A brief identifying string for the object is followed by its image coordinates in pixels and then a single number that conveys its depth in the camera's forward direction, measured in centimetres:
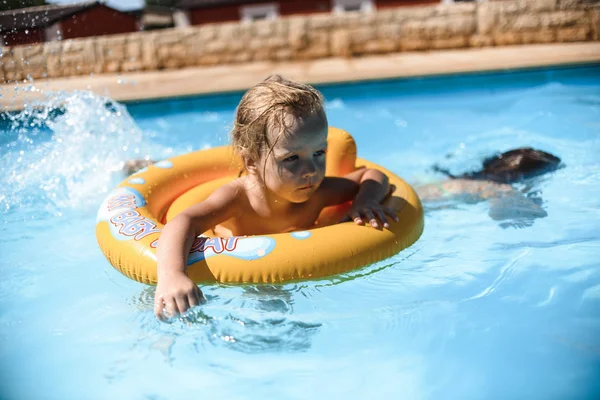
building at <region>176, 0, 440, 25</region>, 1823
